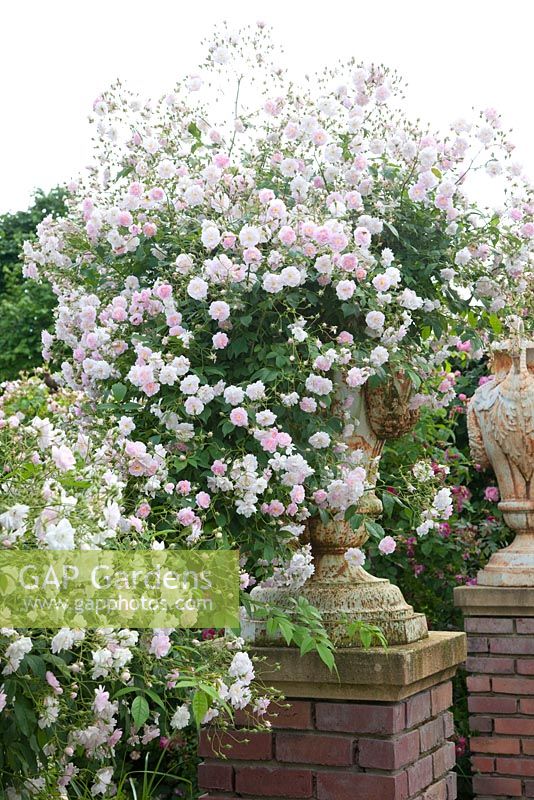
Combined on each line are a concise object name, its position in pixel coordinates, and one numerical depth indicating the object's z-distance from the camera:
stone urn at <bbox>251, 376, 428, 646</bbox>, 2.82
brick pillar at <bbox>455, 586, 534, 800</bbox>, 4.17
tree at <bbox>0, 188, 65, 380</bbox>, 17.70
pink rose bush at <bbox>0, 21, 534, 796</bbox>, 2.54
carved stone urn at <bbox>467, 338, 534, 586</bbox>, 4.10
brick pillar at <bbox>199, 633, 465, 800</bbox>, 2.64
